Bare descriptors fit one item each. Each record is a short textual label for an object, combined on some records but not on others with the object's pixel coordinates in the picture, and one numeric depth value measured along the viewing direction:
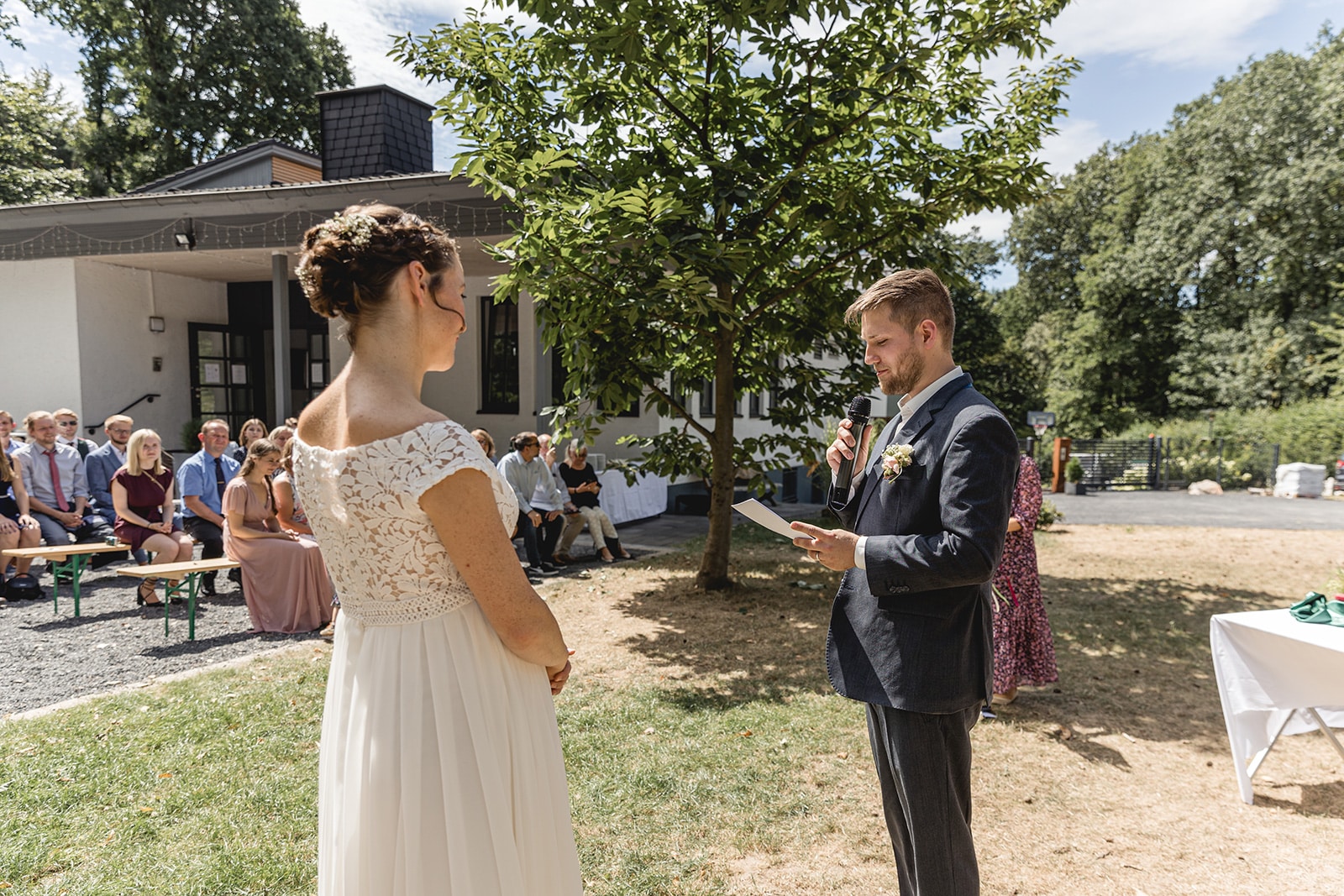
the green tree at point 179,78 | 31.14
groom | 2.22
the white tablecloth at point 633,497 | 13.63
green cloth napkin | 3.91
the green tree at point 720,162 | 6.52
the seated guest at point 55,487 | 9.26
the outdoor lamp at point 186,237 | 13.72
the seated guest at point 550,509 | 11.02
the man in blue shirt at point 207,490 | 8.70
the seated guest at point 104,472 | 9.82
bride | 1.78
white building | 13.23
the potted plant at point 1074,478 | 24.73
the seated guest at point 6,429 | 8.77
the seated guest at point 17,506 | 8.76
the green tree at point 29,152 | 26.11
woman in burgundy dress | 8.32
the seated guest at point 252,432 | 9.47
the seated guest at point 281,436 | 8.20
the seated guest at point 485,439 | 7.96
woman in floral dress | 5.36
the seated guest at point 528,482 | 10.54
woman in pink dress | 7.49
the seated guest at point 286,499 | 7.32
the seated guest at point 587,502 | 11.45
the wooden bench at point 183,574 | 6.98
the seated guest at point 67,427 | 10.03
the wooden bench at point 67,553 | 7.66
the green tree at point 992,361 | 25.48
